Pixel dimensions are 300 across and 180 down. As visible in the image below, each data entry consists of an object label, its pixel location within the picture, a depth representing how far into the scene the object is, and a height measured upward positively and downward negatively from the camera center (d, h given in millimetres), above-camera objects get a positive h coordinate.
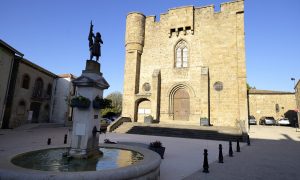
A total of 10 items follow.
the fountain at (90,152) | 4777 -1092
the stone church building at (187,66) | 20625 +5938
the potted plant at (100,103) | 6164 +416
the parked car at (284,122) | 30906 +221
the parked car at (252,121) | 33000 +169
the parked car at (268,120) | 31880 +350
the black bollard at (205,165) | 6215 -1401
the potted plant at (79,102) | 5945 +385
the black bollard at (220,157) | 7520 -1351
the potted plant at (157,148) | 8117 -1195
